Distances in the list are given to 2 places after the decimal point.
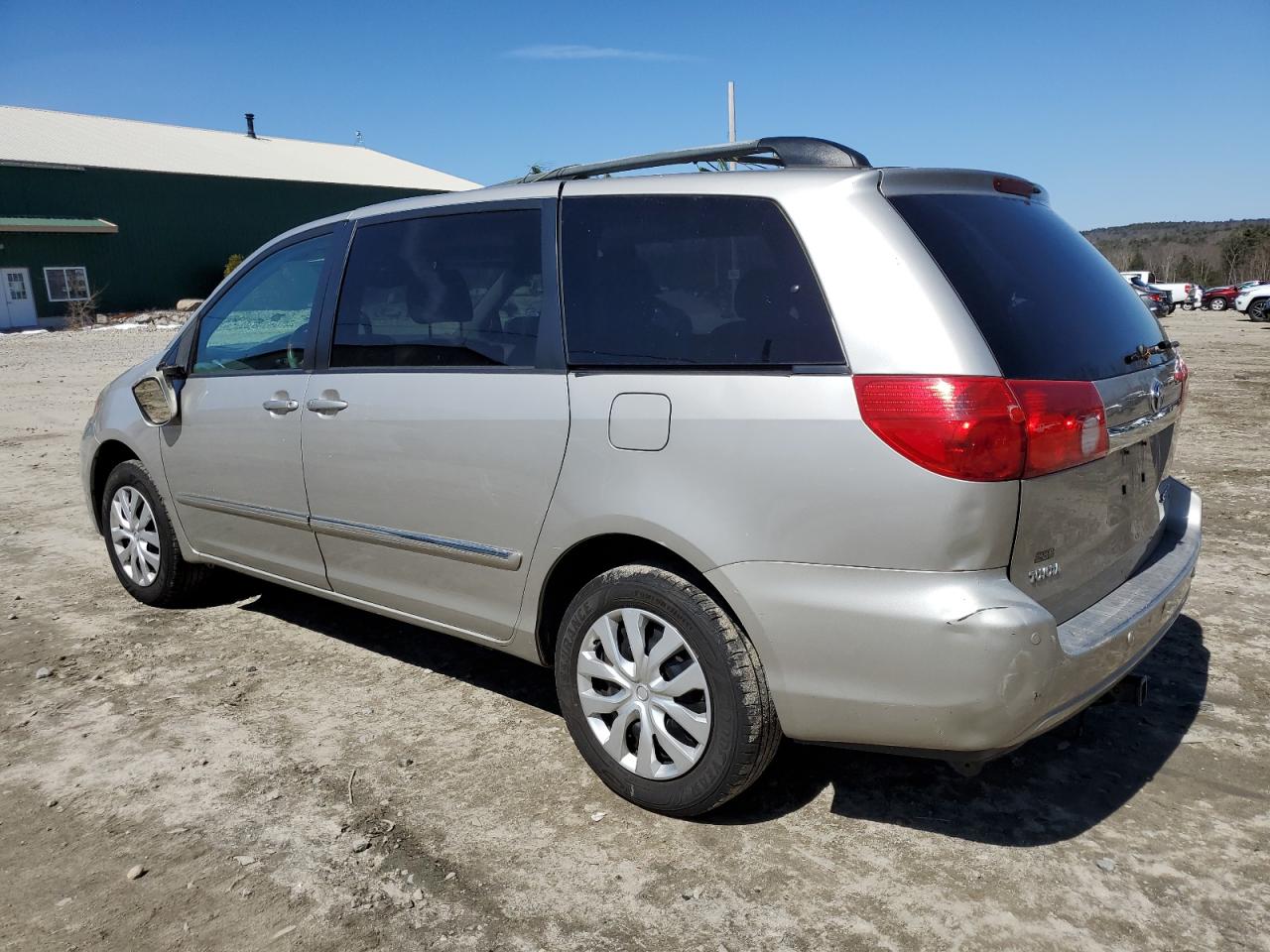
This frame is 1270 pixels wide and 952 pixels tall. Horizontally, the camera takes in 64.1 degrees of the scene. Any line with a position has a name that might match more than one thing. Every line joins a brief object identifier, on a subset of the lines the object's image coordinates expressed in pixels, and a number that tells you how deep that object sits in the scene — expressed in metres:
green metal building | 35.66
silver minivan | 2.47
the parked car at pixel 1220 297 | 41.03
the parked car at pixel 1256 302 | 31.16
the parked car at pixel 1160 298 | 31.05
